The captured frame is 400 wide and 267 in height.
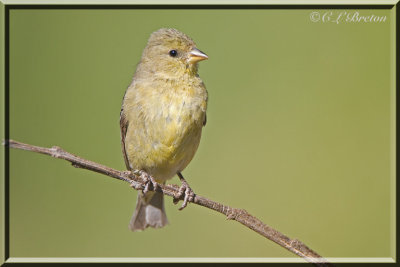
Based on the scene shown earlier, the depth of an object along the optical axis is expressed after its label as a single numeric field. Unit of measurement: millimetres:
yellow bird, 6555
